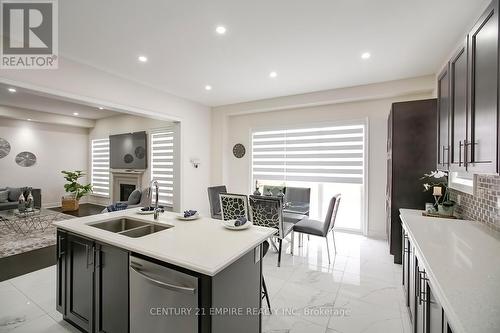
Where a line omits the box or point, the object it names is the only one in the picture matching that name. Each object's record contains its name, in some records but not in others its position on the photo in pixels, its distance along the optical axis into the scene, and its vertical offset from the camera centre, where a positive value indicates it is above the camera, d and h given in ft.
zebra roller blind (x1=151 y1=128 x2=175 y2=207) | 19.89 +0.35
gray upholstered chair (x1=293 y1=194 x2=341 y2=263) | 10.29 -3.03
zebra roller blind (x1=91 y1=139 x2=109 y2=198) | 24.93 -0.29
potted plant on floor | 22.13 -2.88
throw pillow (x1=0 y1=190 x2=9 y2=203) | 18.28 -2.70
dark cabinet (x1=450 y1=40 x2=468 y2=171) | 5.05 +1.44
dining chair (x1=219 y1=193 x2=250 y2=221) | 10.48 -1.99
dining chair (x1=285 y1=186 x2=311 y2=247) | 11.78 -2.29
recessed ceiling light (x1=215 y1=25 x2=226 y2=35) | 8.09 +5.11
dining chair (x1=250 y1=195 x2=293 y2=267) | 10.02 -2.28
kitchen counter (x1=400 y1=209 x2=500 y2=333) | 2.69 -1.76
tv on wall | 21.13 +1.37
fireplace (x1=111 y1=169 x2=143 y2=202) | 21.91 -1.89
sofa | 17.42 -2.82
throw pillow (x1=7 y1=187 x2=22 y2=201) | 18.70 -2.57
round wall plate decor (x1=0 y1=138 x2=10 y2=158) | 20.67 +1.58
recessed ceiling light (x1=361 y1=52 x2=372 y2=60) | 9.92 +5.08
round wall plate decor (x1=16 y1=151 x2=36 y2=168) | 21.67 +0.52
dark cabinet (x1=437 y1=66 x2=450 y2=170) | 6.20 +1.39
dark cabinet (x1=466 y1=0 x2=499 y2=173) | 3.84 +1.39
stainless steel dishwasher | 3.98 -2.62
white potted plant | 7.75 -0.95
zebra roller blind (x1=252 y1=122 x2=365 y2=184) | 14.55 +0.84
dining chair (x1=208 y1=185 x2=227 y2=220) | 13.35 -2.31
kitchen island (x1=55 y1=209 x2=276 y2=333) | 3.99 -2.41
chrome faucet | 7.14 -1.24
